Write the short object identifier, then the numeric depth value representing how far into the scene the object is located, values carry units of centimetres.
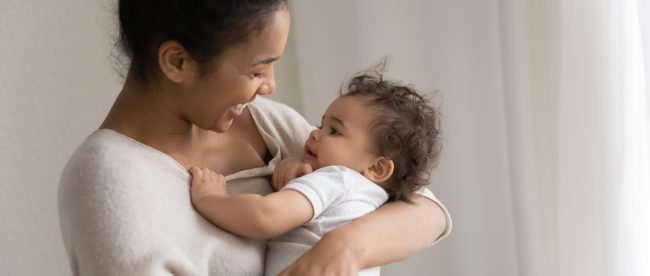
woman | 168
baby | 174
